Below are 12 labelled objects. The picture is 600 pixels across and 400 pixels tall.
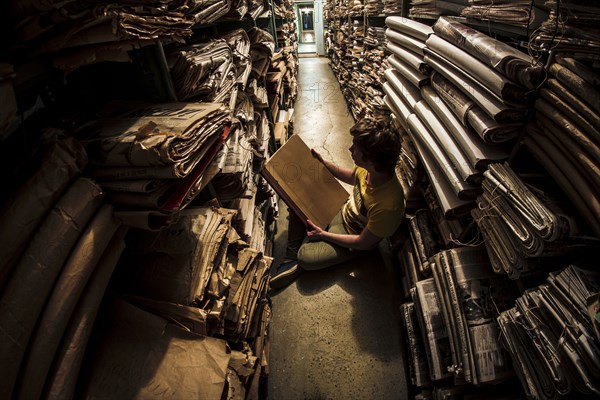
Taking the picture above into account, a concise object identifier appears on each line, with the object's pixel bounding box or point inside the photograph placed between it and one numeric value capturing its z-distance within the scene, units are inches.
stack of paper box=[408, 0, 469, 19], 71.3
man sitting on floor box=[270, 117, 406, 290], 74.3
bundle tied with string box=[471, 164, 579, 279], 37.8
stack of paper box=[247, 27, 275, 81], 108.2
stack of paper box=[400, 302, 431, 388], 66.7
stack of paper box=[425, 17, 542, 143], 45.8
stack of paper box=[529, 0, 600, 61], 33.3
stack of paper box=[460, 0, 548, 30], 43.9
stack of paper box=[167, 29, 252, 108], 52.6
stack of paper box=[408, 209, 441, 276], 76.1
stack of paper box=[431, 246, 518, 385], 49.2
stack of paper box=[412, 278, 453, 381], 58.1
